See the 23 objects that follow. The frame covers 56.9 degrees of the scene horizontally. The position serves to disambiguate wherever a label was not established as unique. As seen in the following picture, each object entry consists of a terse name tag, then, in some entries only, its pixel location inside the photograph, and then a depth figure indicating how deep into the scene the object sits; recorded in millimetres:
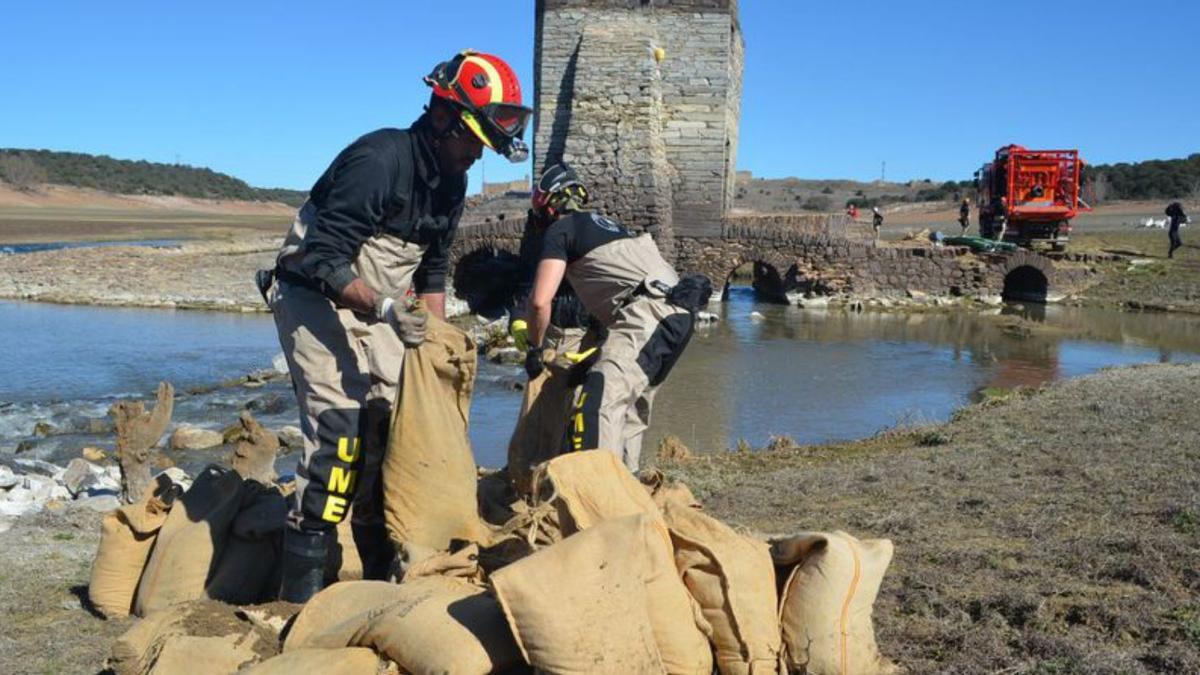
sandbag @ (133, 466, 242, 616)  3721
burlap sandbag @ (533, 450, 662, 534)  3062
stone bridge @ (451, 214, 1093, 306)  25188
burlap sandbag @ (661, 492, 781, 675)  2893
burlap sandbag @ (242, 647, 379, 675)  2654
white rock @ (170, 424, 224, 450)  9430
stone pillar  24734
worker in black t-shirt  4398
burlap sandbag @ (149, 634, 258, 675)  2846
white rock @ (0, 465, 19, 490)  6887
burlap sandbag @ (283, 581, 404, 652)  2838
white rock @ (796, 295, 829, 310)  24938
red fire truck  26203
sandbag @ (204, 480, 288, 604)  3814
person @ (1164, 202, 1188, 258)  26734
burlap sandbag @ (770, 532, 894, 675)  2938
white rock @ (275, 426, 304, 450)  9457
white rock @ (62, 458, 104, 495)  7047
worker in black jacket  3592
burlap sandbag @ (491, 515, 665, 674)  2551
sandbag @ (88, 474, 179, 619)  3791
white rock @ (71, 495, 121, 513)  5441
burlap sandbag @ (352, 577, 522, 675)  2633
